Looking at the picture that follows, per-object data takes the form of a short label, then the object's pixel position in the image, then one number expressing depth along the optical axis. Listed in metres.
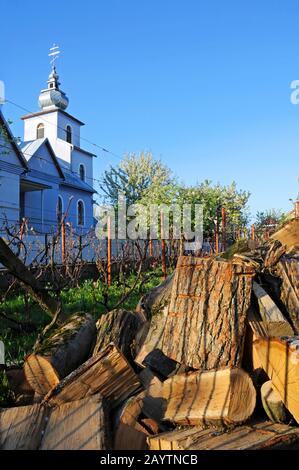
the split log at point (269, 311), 2.85
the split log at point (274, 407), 2.28
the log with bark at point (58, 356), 2.72
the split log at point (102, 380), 2.48
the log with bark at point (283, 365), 2.18
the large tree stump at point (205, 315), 2.63
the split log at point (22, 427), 2.21
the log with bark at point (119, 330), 3.05
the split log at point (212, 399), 2.21
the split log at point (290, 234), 5.54
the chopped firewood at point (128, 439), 2.17
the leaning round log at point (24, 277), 3.59
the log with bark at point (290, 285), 3.19
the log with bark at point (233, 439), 2.04
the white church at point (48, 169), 18.23
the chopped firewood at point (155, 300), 3.50
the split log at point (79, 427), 2.11
